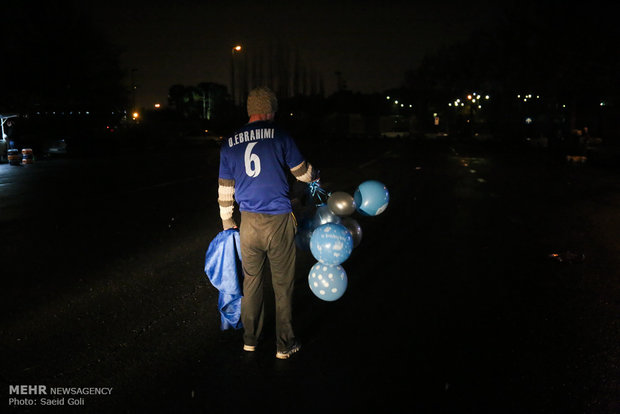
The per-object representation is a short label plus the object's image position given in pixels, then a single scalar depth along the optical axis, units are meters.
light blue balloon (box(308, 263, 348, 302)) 4.34
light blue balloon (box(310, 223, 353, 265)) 4.20
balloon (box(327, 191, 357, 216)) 4.67
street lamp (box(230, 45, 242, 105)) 79.56
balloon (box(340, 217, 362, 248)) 4.93
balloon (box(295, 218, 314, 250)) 4.75
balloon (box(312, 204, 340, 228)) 4.77
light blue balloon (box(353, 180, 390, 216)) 5.04
